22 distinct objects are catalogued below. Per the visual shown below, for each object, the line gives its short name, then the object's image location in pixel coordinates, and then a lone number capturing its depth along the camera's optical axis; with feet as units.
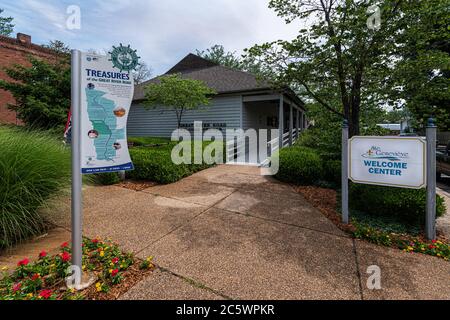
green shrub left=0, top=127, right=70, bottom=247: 9.50
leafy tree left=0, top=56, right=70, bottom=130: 34.88
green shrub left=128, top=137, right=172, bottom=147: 36.24
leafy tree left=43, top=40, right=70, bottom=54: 48.34
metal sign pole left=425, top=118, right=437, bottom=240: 10.87
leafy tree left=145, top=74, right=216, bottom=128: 28.56
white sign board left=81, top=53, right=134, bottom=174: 7.38
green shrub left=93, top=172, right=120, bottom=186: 20.18
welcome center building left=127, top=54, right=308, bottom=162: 36.71
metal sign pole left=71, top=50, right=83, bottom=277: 6.94
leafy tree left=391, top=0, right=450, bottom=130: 13.38
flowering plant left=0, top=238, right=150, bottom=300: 6.86
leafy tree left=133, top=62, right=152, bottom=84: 116.39
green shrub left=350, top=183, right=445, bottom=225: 12.28
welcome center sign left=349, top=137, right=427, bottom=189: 11.17
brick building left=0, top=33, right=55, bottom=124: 46.14
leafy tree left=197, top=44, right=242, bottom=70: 123.54
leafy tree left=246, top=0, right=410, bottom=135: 13.98
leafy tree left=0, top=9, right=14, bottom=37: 98.68
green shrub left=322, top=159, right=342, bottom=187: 20.03
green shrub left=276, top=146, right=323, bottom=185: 20.22
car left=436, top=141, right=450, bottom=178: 24.17
